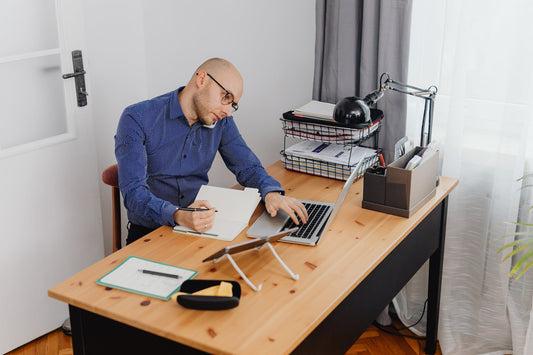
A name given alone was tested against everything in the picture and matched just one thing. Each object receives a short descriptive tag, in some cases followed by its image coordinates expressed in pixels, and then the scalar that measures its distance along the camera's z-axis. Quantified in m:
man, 2.20
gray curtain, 2.74
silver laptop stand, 1.77
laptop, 2.08
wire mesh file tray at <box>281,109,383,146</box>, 2.61
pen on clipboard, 1.82
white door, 2.65
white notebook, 2.11
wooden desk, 1.58
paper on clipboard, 1.75
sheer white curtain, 2.53
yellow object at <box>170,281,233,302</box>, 1.68
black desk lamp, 2.33
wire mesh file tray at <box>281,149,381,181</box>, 2.60
